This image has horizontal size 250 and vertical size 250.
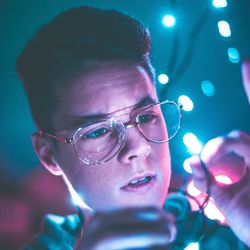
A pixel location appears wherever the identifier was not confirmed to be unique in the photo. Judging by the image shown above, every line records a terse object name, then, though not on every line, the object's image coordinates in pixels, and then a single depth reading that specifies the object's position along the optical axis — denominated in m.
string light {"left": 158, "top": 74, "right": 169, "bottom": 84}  1.17
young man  0.97
